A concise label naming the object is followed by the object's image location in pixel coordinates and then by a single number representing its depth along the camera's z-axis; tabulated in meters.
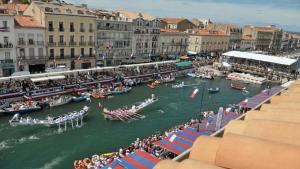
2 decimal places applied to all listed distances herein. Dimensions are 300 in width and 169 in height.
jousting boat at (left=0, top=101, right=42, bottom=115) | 42.50
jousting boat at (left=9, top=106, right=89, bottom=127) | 37.25
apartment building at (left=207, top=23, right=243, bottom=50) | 115.81
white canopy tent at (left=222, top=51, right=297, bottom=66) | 84.75
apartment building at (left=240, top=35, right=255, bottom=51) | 124.92
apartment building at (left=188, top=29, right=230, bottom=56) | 102.12
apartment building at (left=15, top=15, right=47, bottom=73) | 55.84
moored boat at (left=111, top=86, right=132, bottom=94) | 56.94
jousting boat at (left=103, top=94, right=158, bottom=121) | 42.34
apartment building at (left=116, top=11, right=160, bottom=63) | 80.06
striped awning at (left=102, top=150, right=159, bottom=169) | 25.03
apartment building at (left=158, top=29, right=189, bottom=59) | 90.56
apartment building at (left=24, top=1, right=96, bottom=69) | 60.03
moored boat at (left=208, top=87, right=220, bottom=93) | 64.19
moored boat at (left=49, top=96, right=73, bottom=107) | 47.66
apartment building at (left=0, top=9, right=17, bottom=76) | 52.59
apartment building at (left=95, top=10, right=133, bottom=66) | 70.69
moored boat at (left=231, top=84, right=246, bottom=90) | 70.00
